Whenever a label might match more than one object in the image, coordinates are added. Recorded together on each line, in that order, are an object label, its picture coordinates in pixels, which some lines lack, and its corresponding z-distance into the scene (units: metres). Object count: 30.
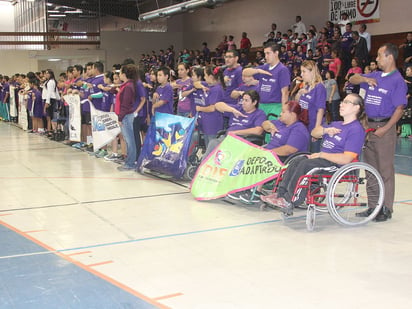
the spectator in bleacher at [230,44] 19.57
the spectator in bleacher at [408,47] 12.93
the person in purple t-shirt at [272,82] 6.36
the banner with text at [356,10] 15.31
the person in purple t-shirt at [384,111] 4.88
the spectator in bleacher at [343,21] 15.70
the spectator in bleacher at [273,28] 18.52
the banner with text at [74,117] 10.40
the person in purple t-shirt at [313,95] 5.68
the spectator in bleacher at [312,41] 15.77
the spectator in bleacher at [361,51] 13.90
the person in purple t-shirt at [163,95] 7.84
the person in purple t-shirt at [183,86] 8.08
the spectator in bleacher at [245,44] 19.52
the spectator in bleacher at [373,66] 12.32
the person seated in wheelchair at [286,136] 5.35
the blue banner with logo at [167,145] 6.92
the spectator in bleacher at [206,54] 21.37
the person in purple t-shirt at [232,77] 7.36
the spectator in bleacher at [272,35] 17.98
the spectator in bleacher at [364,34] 14.20
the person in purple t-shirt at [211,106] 6.93
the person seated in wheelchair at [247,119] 5.99
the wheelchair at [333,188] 4.55
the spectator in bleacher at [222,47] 20.25
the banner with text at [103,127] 8.95
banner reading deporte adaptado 5.17
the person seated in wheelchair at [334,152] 4.71
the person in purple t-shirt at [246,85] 6.75
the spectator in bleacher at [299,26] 17.38
